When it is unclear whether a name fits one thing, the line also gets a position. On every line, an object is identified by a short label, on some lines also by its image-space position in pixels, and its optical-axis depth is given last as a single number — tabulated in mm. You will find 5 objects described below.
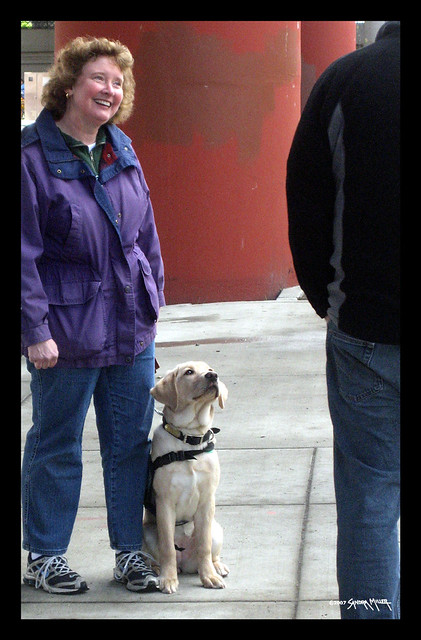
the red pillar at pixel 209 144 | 19345
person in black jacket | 4970
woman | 6990
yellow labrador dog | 7312
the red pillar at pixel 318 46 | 29873
